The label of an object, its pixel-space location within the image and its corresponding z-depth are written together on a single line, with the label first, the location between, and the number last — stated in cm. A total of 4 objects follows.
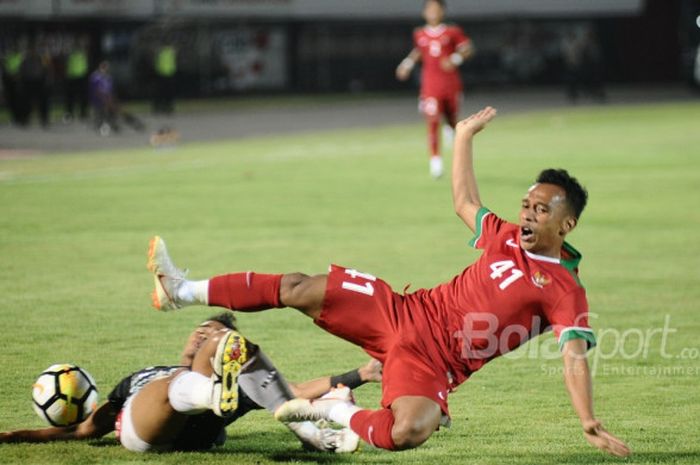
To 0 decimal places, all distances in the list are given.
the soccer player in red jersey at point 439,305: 1326
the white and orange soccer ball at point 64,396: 1444
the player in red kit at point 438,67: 4406
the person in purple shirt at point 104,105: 6919
